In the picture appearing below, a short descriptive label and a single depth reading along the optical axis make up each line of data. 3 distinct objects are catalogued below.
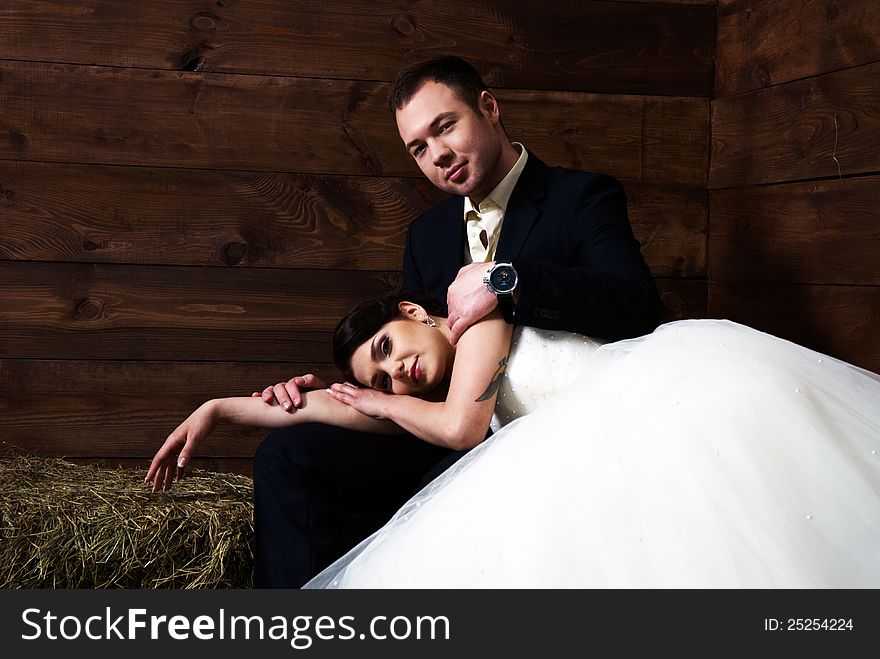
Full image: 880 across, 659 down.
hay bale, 1.86
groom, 1.73
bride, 1.17
